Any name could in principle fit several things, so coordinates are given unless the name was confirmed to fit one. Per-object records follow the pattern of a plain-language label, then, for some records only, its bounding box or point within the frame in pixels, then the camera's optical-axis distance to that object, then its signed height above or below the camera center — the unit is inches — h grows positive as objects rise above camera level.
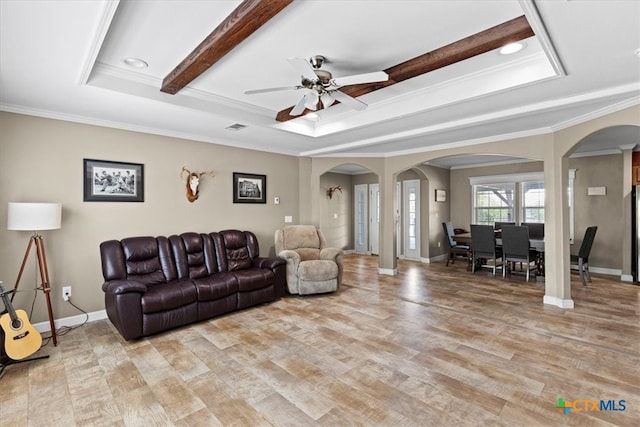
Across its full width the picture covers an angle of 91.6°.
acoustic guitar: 104.4 -40.3
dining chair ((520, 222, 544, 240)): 254.2 -14.0
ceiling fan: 92.8 +42.4
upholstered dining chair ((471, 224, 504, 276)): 235.2 -23.5
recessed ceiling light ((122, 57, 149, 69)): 104.5 +52.8
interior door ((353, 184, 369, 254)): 356.8 -4.2
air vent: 161.6 +47.1
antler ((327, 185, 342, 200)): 339.9 +27.0
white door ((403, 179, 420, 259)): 313.7 -4.1
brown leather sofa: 127.0 -30.7
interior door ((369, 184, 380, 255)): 348.2 -5.2
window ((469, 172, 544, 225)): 276.1 +14.4
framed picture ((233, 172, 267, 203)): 203.2 +18.5
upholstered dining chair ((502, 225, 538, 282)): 215.6 -23.1
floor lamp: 117.9 -2.1
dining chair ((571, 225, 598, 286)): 206.1 -25.8
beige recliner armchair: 185.3 -29.6
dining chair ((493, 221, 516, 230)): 280.2 -10.0
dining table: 219.3 -23.6
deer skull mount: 180.1 +19.0
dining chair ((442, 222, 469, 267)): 279.0 -30.1
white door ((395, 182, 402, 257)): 328.5 -1.9
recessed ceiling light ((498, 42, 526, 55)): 93.7 +51.5
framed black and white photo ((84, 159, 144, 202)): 149.6 +17.6
